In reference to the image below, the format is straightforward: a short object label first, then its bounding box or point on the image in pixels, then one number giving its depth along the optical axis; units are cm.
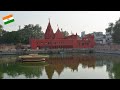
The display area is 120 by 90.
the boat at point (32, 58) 1563
